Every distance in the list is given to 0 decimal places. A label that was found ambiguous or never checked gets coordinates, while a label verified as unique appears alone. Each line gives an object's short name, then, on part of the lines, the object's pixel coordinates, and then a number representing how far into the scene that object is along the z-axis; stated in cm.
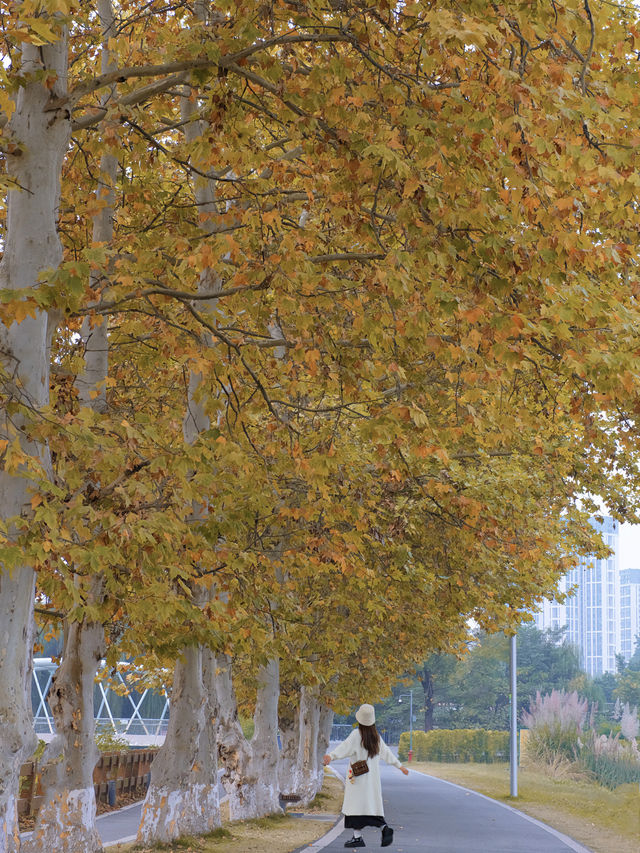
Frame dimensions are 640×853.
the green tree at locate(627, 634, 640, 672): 13295
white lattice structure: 6825
